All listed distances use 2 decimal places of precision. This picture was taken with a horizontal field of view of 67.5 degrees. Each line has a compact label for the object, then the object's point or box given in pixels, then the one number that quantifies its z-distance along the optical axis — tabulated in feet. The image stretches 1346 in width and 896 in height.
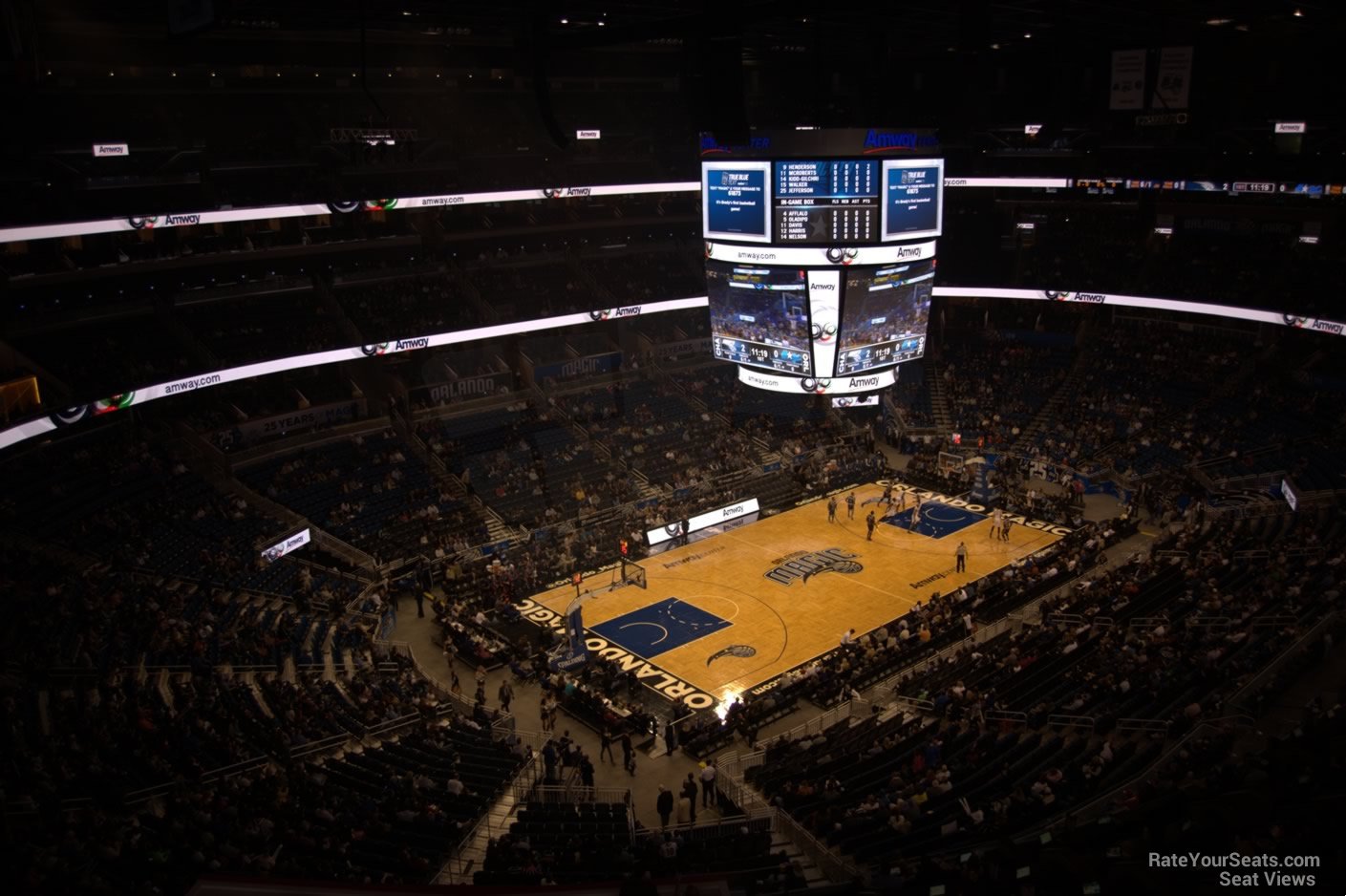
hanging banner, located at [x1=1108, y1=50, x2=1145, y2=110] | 89.81
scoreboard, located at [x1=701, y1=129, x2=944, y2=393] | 81.66
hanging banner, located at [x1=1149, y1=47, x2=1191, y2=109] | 88.99
